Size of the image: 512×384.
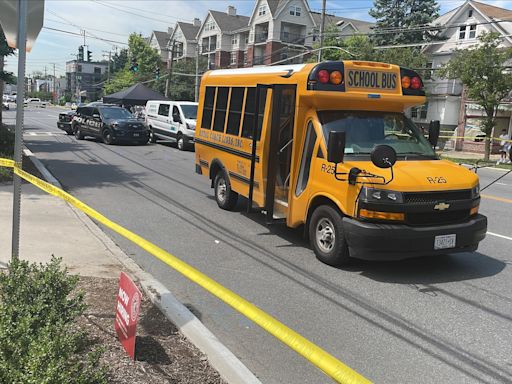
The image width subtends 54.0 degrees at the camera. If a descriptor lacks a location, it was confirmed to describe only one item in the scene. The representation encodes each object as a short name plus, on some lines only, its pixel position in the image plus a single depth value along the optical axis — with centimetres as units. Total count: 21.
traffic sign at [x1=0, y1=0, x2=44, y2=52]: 388
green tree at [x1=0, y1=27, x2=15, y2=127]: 1279
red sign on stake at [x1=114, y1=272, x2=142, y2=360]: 348
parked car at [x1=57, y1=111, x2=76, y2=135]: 2735
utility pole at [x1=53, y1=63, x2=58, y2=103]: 13212
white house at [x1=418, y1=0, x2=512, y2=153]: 3856
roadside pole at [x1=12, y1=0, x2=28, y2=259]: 385
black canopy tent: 3450
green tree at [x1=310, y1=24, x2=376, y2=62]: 3634
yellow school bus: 575
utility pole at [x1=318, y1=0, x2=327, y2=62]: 3338
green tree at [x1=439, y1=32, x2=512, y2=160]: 2375
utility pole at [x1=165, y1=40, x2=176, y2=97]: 5559
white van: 2122
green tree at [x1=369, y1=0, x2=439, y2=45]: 4959
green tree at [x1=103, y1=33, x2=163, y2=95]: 7656
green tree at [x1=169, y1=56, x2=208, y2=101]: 6788
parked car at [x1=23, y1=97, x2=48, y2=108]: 10085
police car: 2203
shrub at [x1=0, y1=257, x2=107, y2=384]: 271
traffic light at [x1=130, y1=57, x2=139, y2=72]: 4669
